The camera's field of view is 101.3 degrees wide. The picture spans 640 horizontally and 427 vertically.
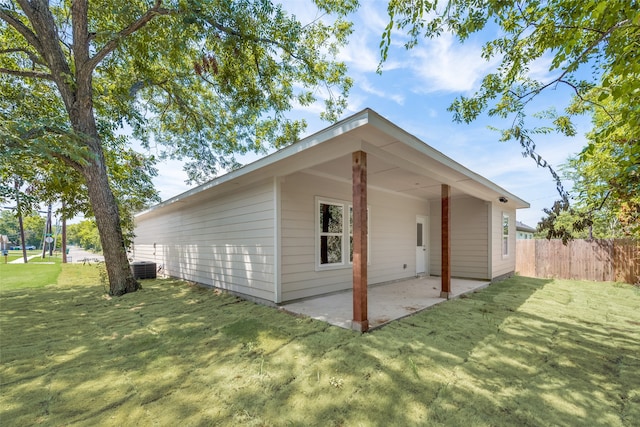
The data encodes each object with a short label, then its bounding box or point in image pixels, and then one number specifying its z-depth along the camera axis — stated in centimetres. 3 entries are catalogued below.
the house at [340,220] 347
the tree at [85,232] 2608
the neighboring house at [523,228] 1599
